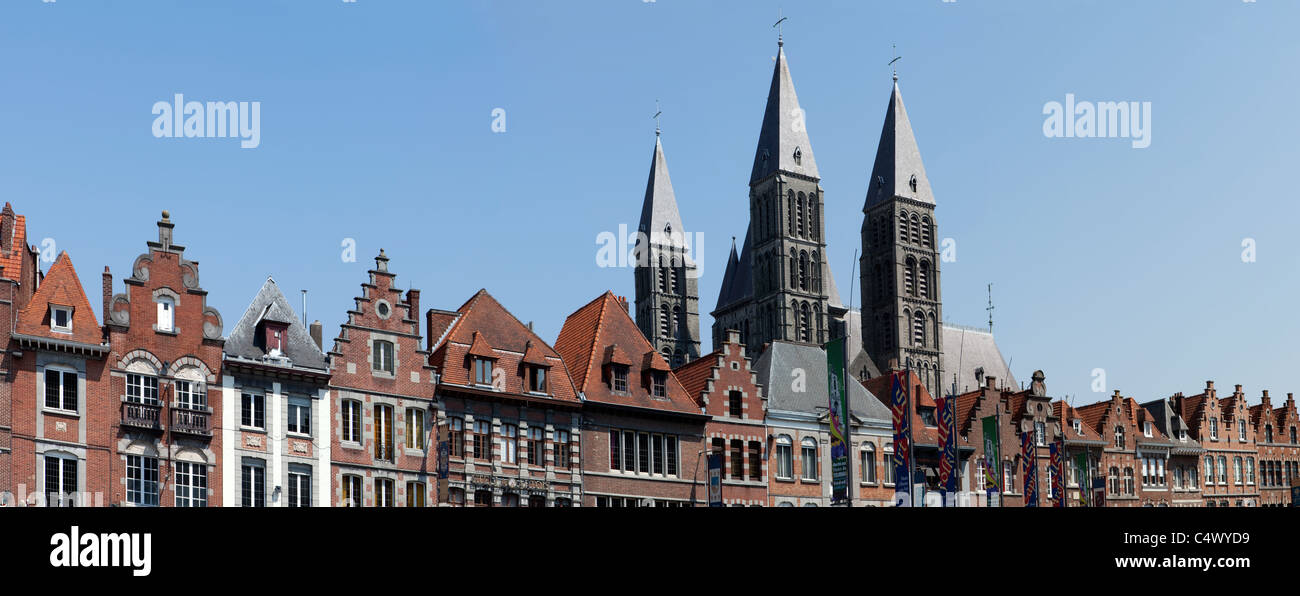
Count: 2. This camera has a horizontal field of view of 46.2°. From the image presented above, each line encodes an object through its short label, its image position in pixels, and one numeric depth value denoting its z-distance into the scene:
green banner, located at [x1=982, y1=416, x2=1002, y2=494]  69.94
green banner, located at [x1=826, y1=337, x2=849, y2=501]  49.91
